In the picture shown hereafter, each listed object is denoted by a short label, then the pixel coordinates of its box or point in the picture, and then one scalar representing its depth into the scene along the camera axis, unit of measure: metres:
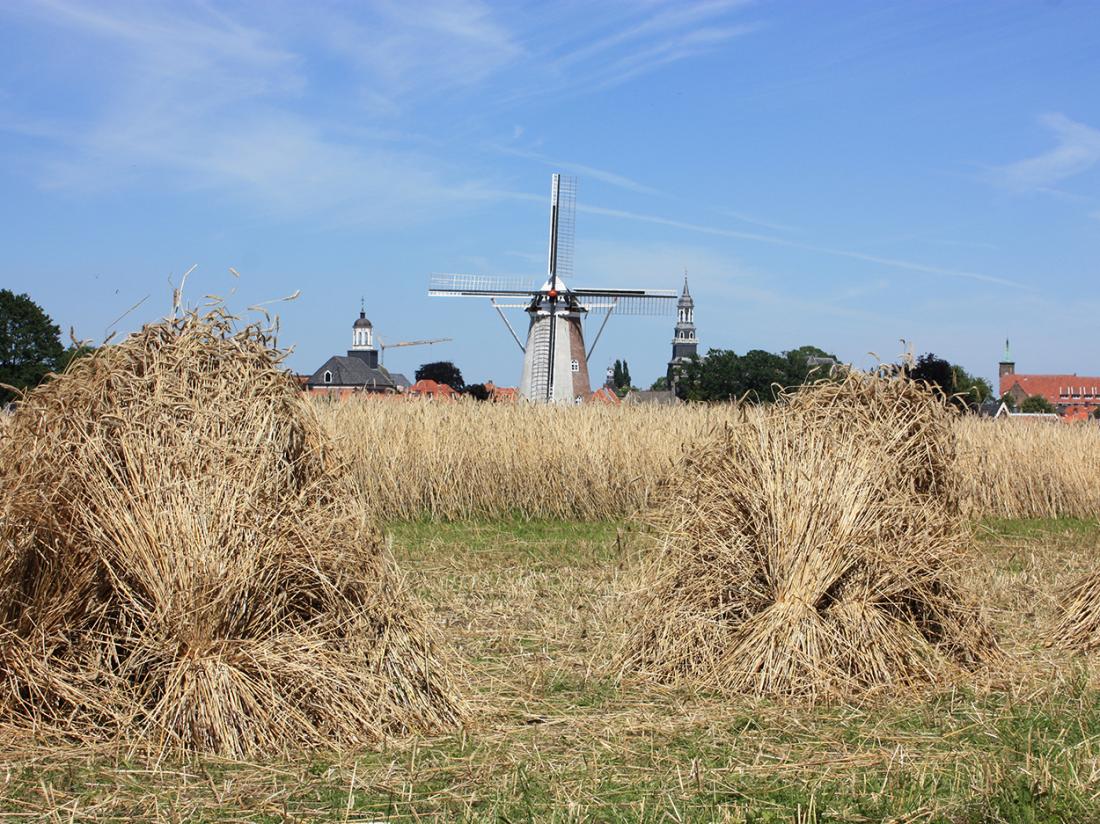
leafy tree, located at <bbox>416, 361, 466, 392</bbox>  71.06
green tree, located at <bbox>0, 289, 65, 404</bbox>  50.22
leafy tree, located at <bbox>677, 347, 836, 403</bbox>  82.69
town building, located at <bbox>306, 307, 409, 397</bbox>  94.56
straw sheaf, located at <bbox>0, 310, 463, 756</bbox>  5.74
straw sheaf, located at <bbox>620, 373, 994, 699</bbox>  7.19
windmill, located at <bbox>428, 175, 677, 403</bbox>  42.16
